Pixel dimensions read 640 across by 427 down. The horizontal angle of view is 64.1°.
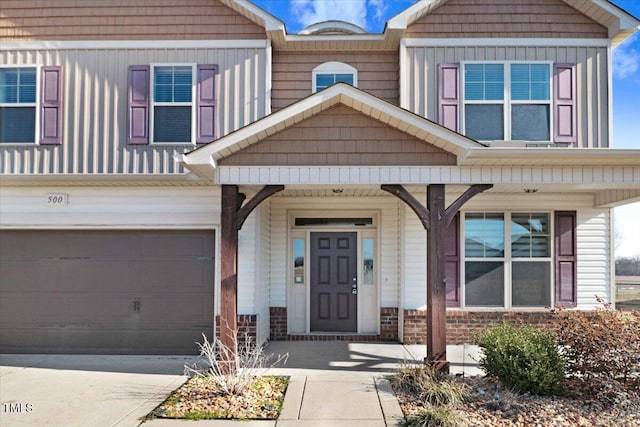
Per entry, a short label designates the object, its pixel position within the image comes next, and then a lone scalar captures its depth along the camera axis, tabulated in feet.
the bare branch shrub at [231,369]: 20.30
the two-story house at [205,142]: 28.86
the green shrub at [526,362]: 19.56
